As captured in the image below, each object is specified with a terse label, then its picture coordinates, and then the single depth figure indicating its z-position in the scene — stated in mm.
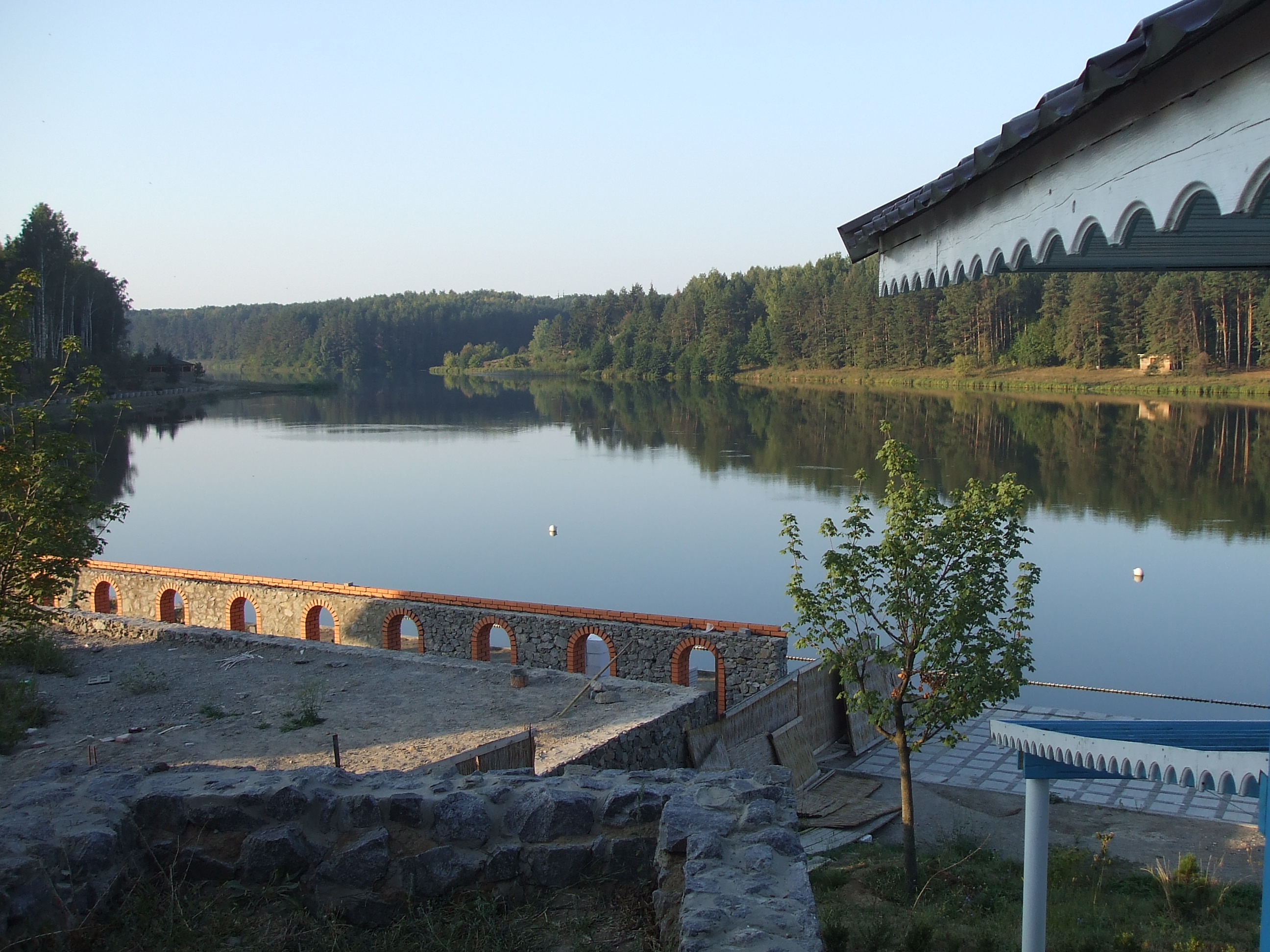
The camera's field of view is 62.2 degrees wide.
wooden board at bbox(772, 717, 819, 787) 13109
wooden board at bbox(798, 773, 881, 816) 12141
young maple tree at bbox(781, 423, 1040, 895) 9773
